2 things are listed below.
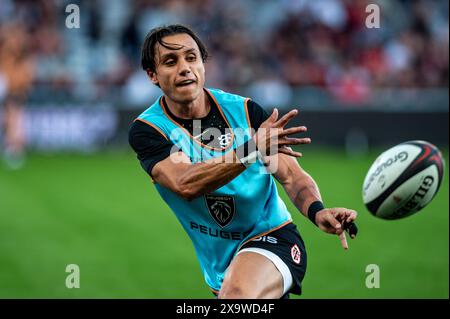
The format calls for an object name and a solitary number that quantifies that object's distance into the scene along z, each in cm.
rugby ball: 1080
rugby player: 970
